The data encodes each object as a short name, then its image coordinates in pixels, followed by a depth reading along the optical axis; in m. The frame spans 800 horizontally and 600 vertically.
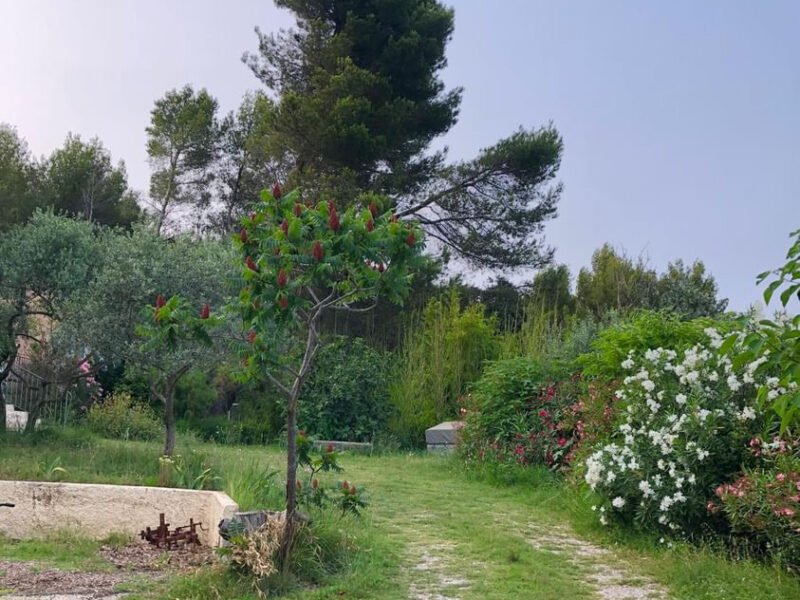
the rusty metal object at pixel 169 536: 6.57
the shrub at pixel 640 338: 8.40
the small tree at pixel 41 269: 10.62
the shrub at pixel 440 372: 15.67
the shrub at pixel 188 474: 7.79
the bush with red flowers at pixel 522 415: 10.55
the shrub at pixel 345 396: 15.52
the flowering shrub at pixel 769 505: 5.36
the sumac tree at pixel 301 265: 5.31
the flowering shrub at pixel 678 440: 6.29
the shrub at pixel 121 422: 13.88
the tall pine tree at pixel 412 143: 19.88
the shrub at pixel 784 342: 2.87
